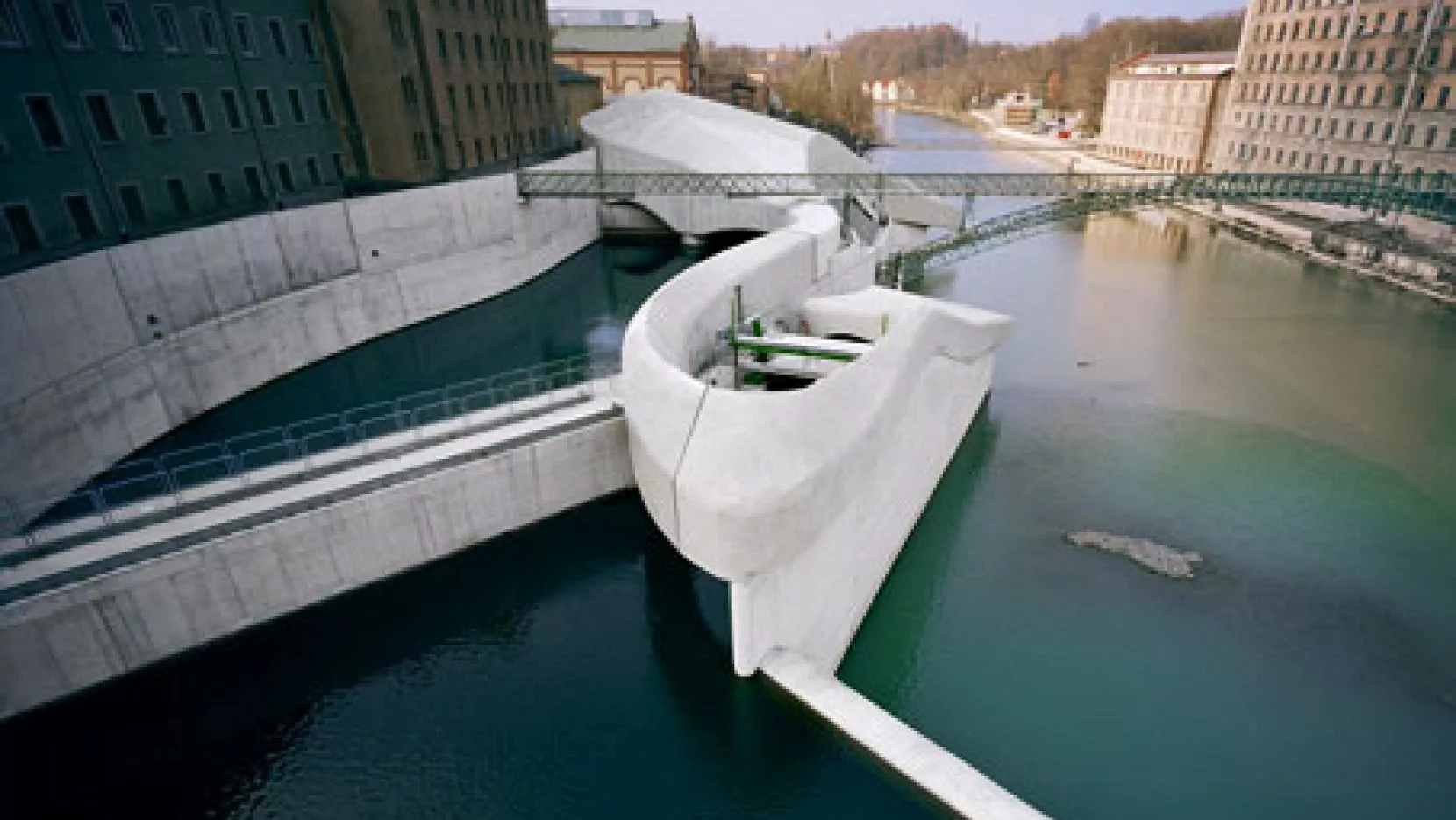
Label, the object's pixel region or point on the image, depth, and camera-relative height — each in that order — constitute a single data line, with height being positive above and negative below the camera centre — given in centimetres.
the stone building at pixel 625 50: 7550 +616
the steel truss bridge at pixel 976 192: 3400 -453
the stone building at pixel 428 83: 3219 +184
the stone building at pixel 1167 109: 5941 -162
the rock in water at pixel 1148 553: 1752 -1056
